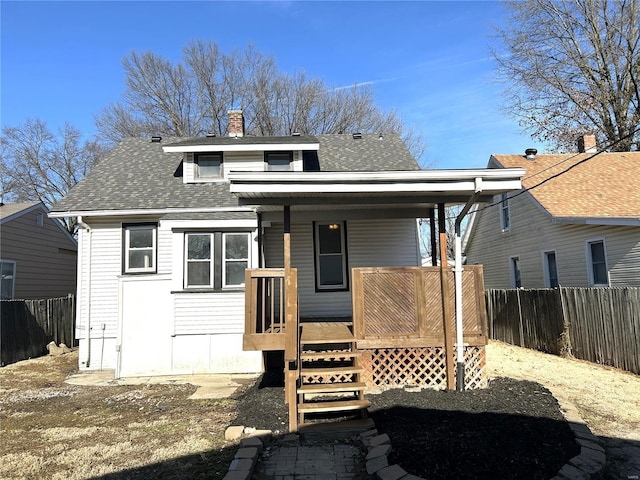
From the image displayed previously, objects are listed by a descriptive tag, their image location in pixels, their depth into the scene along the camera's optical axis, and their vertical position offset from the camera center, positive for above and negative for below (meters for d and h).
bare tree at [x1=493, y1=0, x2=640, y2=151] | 20.00 +10.13
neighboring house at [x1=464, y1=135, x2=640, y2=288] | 10.73 +1.47
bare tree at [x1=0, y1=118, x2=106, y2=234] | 27.92 +8.70
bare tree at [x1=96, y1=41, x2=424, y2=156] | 25.48 +11.35
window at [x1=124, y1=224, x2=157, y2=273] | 9.73 +0.95
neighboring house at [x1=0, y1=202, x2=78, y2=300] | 13.41 +1.36
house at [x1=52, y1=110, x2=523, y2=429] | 5.94 +0.61
